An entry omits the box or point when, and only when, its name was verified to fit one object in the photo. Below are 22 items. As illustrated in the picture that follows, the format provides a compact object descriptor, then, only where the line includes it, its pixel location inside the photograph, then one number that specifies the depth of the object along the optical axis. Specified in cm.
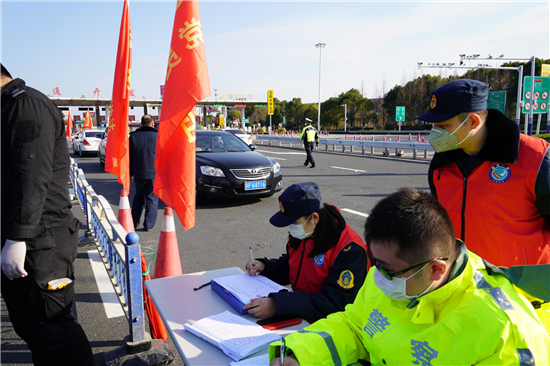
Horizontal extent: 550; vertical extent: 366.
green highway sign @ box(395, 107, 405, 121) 2976
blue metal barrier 273
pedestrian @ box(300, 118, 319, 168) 1526
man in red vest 201
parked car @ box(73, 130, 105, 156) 2155
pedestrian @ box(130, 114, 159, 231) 680
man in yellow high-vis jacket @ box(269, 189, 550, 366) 125
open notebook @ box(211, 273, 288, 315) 223
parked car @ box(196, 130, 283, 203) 848
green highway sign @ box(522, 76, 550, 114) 2105
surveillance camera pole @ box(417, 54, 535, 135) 2272
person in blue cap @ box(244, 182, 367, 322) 214
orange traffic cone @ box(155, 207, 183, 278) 389
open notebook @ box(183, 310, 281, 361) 179
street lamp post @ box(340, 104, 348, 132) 5831
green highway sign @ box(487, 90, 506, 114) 1913
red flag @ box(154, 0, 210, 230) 371
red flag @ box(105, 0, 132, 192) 492
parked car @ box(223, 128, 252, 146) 2638
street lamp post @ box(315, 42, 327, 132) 5219
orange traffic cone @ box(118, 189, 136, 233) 548
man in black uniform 210
